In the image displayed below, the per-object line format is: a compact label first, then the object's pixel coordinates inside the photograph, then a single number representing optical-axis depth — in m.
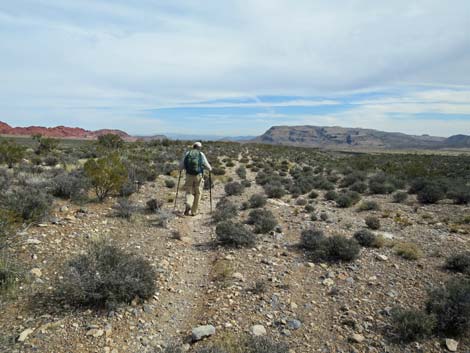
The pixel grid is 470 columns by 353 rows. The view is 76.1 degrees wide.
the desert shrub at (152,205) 10.49
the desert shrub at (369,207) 13.16
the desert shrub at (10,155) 16.02
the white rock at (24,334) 4.21
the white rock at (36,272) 5.66
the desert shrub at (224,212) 10.14
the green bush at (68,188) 9.90
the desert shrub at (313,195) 15.72
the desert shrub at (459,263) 6.91
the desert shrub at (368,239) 8.34
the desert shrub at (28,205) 7.36
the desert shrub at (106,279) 4.99
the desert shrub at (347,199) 13.69
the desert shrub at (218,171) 21.20
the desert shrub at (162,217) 9.12
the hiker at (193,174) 10.47
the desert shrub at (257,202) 12.42
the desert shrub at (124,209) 9.18
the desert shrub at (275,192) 15.19
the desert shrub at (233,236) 8.05
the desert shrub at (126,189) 11.69
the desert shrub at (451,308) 4.84
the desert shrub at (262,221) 9.22
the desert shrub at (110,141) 32.31
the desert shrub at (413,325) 4.76
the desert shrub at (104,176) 10.41
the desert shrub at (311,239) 8.02
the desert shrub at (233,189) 14.77
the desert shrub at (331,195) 15.39
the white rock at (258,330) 4.84
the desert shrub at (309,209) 12.15
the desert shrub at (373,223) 10.14
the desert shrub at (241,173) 20.69
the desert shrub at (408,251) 7.57
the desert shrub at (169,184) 14.75
